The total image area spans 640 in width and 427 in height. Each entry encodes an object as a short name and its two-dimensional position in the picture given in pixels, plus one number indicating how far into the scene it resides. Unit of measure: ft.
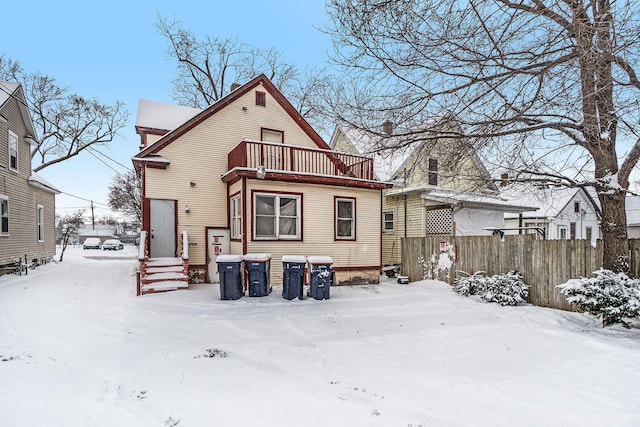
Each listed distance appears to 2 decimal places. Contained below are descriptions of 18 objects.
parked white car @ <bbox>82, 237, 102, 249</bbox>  116.58
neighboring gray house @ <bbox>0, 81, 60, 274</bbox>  39.42
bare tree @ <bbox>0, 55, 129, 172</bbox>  68.49
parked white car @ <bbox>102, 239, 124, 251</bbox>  115.34
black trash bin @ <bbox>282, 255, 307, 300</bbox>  28.12
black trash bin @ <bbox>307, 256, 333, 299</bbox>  28.48
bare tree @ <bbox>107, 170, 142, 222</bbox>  81.51
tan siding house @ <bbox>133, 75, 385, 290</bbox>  33.83
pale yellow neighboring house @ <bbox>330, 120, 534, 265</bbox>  46.82
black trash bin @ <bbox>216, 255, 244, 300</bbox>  27.12
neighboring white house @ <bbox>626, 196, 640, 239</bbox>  94.52
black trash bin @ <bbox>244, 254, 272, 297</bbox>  28.17
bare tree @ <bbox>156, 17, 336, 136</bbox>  72.02
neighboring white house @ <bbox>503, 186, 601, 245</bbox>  71.84
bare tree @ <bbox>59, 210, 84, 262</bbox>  64.08
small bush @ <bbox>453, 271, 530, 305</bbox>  25.98
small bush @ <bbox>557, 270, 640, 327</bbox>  18.79
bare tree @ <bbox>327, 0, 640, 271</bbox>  14.55
